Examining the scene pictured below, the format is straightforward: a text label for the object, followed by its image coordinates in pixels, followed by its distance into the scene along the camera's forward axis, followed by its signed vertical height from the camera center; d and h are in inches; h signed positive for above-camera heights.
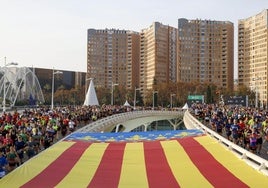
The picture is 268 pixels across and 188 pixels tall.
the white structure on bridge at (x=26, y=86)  3521.7 +138.4
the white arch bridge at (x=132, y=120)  960.0 -122.7
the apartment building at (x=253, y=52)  4119.4 +744.8
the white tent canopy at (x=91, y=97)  1782.6 -2.5
